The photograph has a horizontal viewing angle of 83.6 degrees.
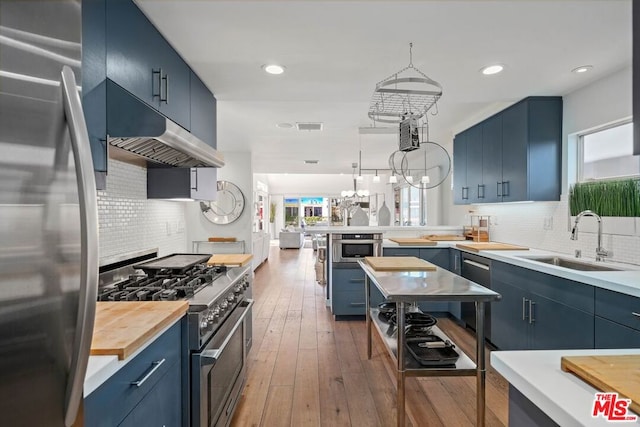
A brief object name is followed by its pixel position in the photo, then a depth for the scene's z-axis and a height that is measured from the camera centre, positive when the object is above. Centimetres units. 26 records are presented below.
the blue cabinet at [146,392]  98 -58
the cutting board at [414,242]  419 -35
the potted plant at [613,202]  254 +9
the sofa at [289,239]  1248 -95
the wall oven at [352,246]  430 -41
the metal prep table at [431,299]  179 -46
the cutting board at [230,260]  271 -38
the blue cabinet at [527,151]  329 +60
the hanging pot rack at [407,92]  203 +89
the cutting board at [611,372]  73 -36
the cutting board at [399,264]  251 -38
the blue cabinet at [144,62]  165 +81
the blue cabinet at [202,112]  270 +81
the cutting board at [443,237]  450 -31
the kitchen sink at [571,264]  264 -40
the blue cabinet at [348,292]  429 -96
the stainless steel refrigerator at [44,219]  59 -1
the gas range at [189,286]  165 -40
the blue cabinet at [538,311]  219 -69
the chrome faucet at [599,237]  263 -18
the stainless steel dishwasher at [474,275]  336 -63
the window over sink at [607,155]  271 +48
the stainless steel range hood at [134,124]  160 +40
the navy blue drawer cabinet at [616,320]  181 -57
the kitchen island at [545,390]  68 -38
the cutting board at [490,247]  354 -35
